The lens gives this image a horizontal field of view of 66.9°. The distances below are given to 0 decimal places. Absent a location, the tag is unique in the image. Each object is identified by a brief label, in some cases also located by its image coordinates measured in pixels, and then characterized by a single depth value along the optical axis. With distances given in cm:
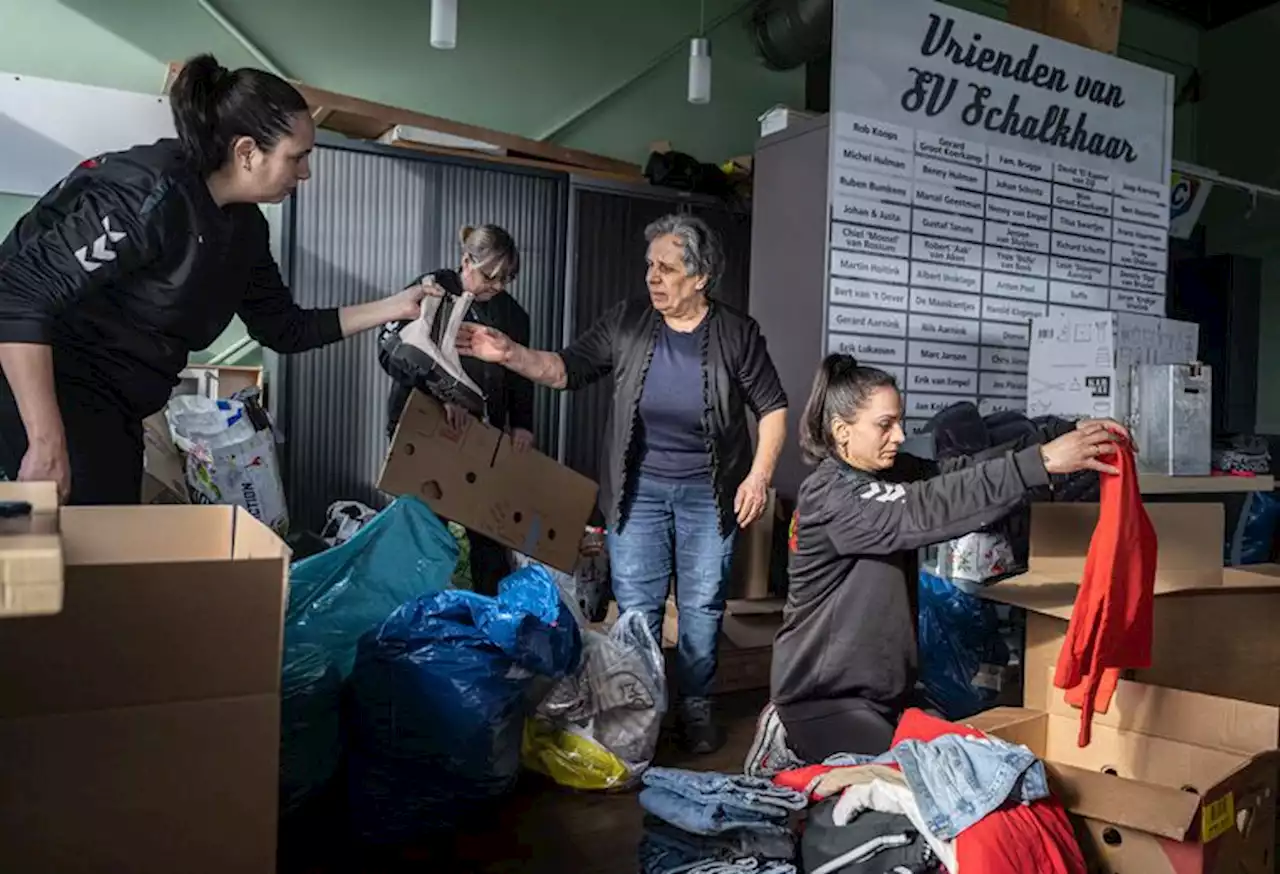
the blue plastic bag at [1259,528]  401
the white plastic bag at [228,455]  292
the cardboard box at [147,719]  85
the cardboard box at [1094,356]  289
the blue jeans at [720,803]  135
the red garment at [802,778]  144
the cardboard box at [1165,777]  128
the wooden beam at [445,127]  330
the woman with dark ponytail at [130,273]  137
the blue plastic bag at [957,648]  243
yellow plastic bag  207
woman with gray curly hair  227
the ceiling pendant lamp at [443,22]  309
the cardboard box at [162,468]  286
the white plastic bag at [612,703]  208
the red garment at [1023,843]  120
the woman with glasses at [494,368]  268
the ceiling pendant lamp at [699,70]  365
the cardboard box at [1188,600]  198
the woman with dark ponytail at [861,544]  162
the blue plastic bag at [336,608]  179
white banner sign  304
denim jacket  123
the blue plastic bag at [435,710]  176
